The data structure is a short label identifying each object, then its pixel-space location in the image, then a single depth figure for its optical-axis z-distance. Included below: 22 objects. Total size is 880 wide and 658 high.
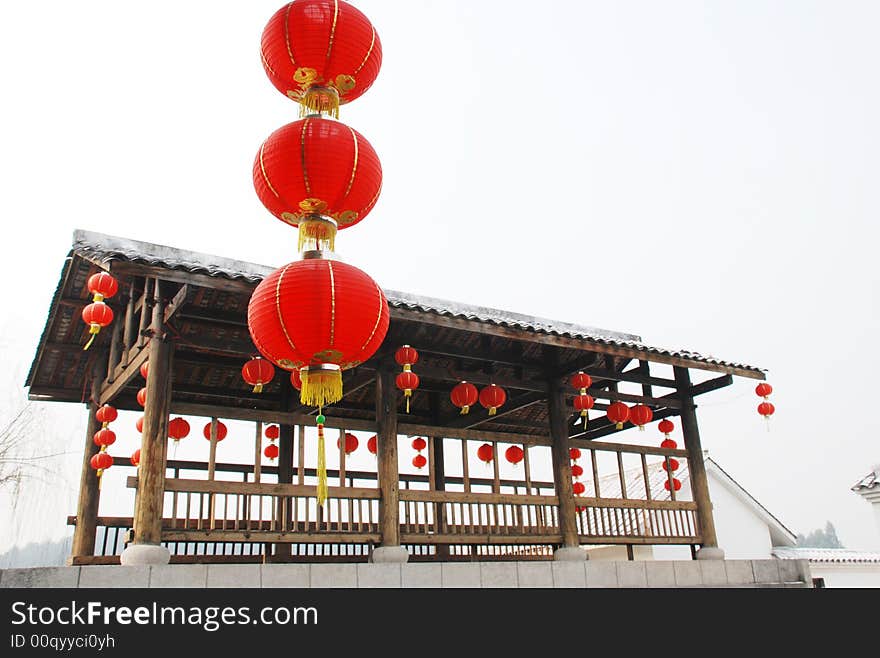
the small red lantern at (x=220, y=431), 10.27
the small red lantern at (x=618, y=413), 11.74
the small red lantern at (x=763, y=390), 11.85
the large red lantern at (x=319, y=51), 5.76
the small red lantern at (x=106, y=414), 10.60
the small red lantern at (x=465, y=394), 10.87
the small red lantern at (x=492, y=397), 10.88
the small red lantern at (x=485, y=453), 12.83
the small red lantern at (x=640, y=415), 12.05
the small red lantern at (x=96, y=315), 8.27
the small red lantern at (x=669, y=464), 12.20
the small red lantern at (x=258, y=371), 9.26
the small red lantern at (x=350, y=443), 12.92
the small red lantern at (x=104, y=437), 10.60
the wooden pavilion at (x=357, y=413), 8.18
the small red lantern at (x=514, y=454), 13.23
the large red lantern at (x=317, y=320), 5.59
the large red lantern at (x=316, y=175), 5.67
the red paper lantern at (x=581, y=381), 10.85
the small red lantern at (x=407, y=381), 9.48
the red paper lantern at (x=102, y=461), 10.53
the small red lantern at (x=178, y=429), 10.86
